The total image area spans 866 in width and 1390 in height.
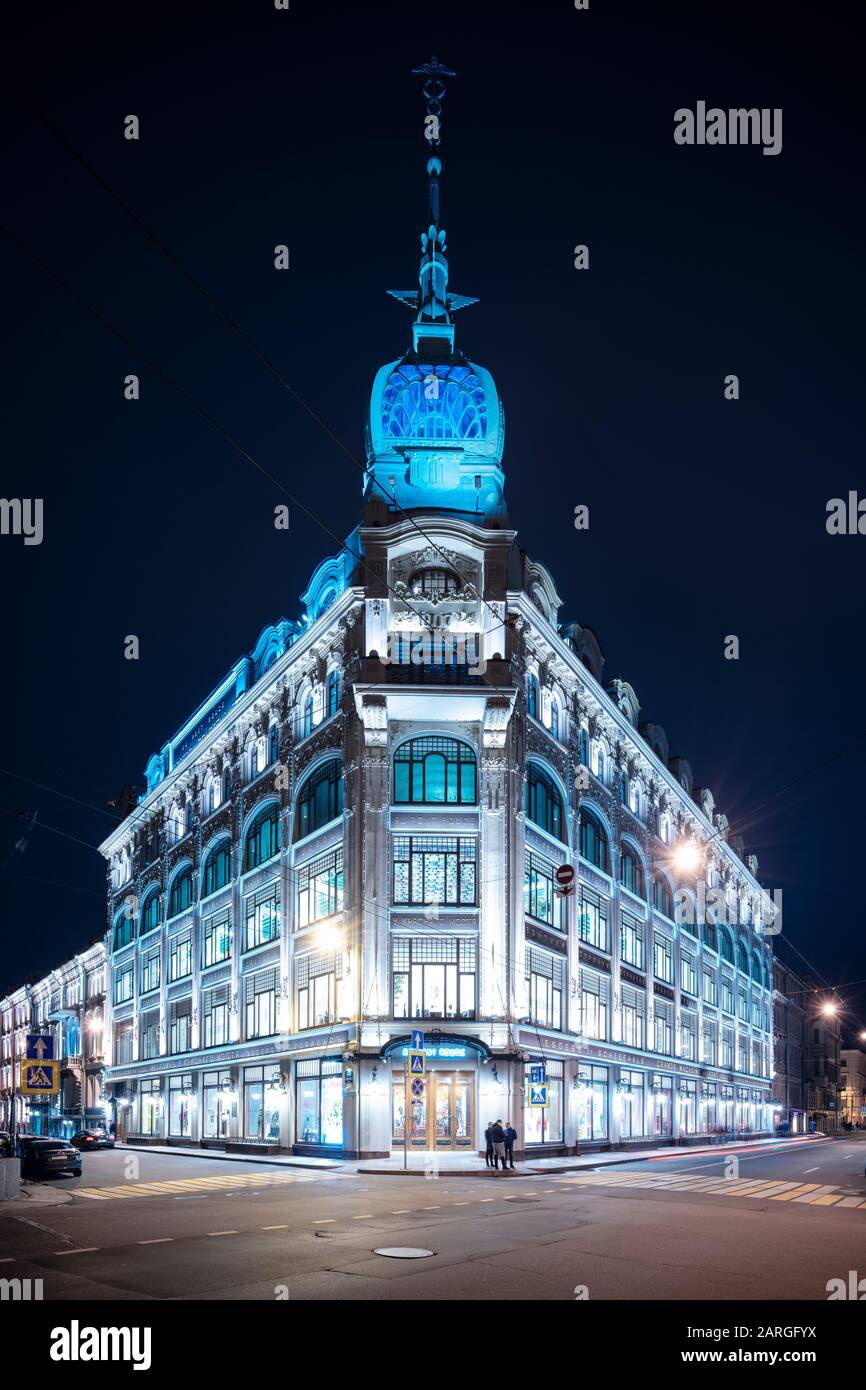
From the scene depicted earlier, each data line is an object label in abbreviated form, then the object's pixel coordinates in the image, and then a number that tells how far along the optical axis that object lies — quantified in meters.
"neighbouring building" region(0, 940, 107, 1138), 85.06
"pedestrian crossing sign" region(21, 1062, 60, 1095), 26.91
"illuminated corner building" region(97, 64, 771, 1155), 43.31
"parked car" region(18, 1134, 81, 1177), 34.97
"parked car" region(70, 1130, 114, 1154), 57.72
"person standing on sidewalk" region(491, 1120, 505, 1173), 36.12
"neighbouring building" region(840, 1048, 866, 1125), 157.62
